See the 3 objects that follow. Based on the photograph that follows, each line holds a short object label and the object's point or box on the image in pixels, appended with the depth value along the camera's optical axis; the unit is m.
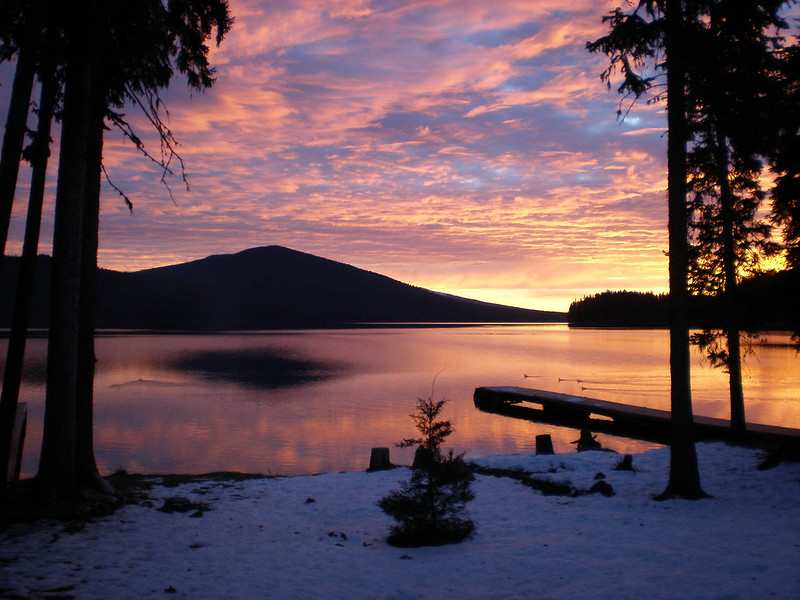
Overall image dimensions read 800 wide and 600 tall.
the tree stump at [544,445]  15.59
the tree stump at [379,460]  13.82
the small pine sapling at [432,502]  8.19
